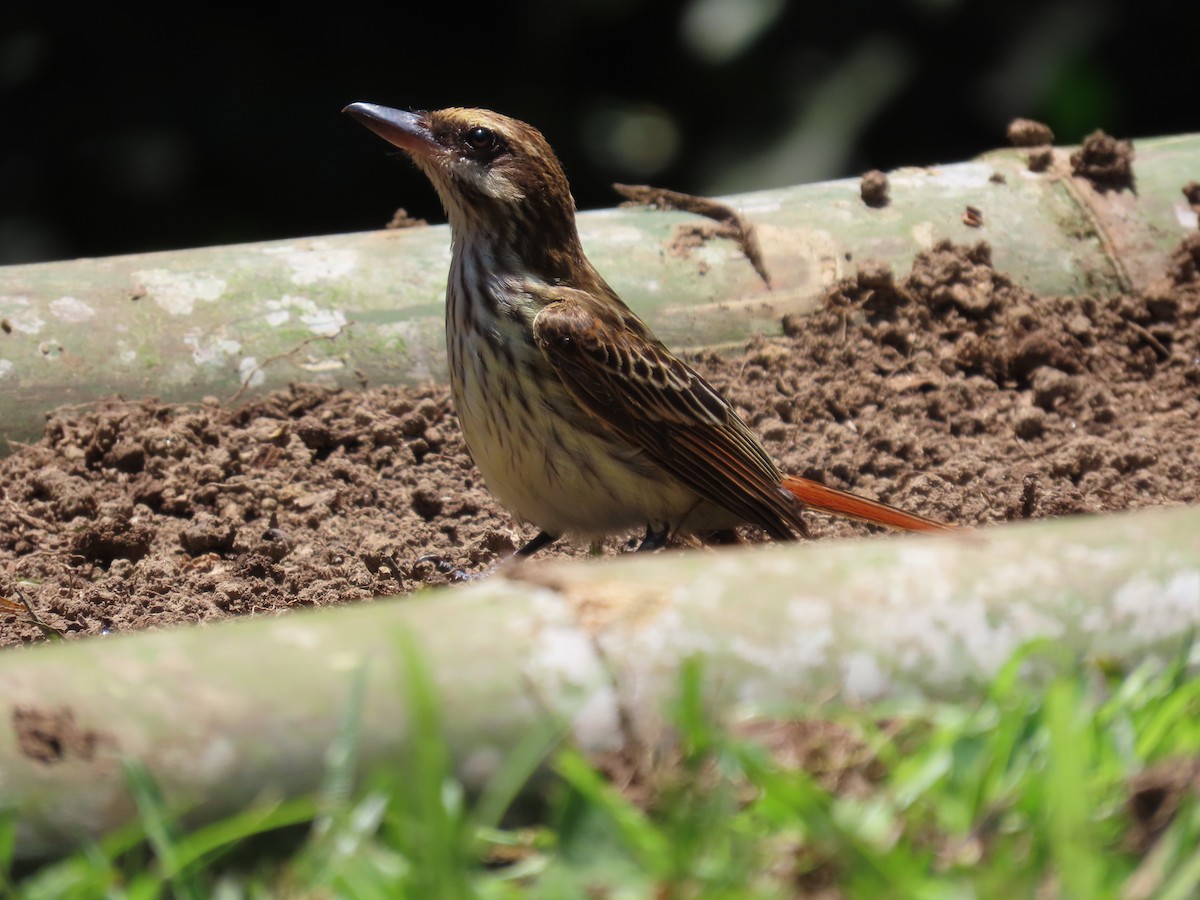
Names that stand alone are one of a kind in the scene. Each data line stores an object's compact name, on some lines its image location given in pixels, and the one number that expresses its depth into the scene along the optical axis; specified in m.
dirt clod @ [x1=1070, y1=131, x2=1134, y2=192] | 11.02
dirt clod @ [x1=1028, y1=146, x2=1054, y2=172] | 11.21
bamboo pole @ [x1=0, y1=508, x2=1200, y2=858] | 4.18
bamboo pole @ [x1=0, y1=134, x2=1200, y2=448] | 9.32
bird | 8.20
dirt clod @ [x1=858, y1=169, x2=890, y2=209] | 10.64
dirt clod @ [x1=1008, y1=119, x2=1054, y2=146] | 11.62
